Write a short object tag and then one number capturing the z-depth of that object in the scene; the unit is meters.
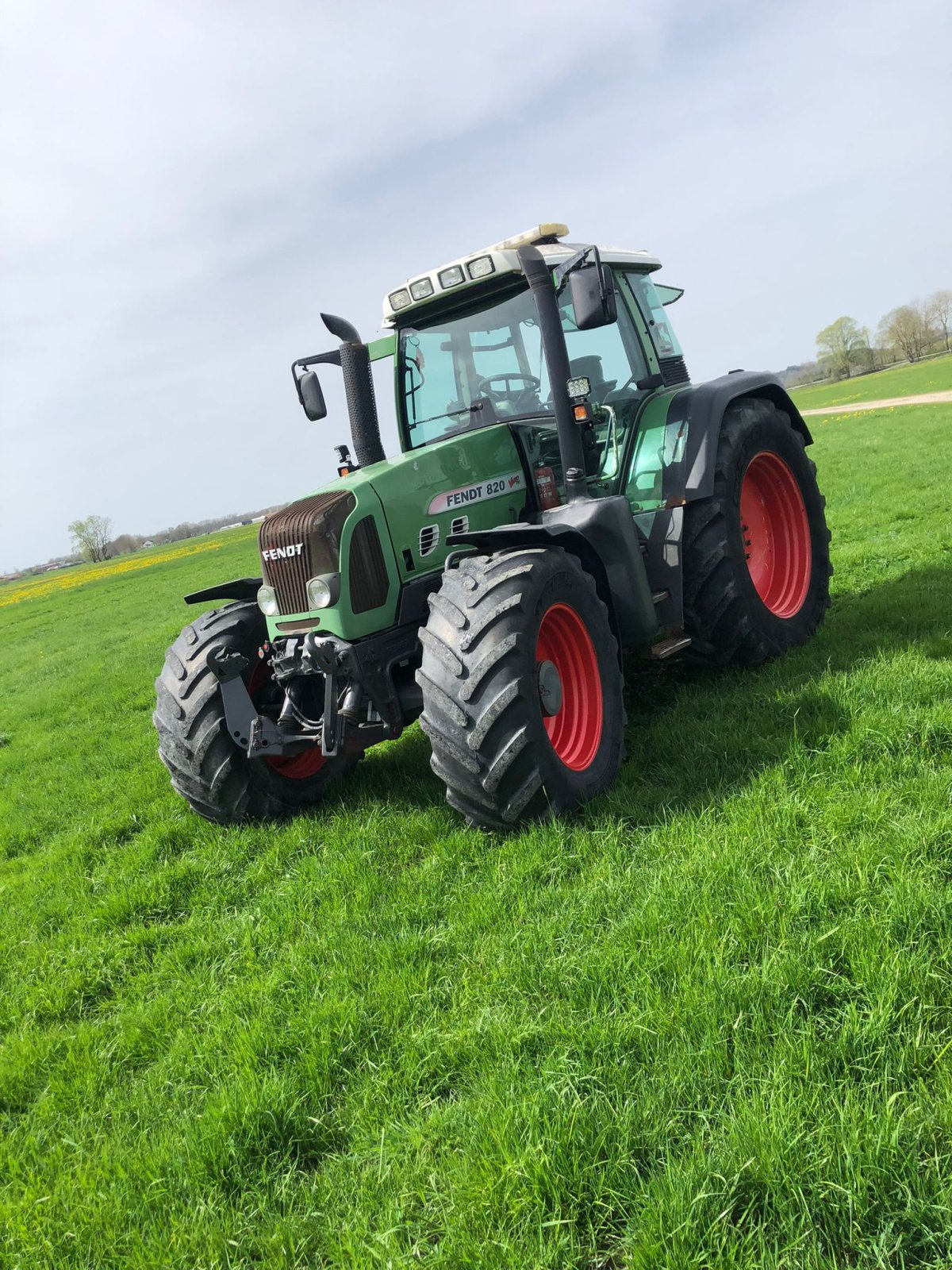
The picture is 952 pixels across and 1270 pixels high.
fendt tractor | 3.82
